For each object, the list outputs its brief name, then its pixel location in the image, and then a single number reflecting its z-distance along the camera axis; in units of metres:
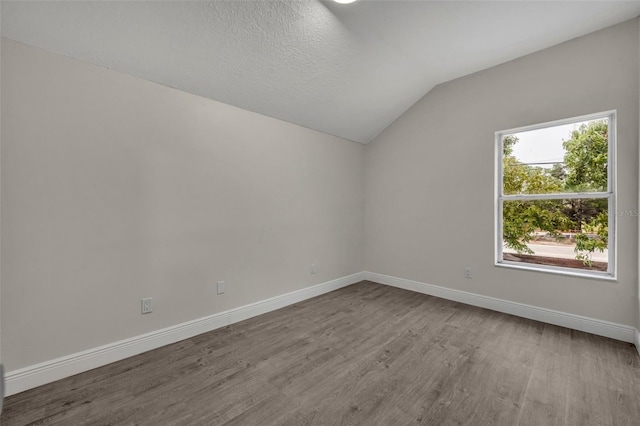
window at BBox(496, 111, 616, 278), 2.63
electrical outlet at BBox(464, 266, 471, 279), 3.35
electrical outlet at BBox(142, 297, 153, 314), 2.27
